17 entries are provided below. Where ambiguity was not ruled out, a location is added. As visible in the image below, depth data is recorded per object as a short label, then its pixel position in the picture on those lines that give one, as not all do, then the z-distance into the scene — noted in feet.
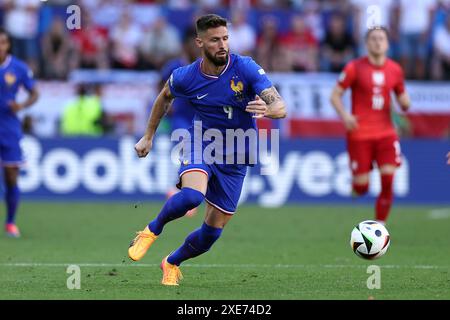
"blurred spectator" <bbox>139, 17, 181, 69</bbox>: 69.51
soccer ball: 31.01
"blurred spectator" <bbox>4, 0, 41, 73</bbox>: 70.03
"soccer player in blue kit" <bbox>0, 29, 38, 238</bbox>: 47.11
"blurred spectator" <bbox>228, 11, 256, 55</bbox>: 70.28
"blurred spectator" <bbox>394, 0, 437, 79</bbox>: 72.54
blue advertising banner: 61.16
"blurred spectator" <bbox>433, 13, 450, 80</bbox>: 71.77
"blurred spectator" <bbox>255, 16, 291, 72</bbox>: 69.72
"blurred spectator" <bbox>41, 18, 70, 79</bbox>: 68.08
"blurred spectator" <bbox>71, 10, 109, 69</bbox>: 68.28
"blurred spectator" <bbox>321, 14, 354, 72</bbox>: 70.90
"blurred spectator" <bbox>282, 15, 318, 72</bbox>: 70.49
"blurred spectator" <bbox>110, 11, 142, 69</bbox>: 69.21
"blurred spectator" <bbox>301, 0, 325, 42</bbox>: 71.87
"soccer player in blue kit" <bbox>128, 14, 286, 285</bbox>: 29.00
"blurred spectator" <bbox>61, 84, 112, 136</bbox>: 65.82
